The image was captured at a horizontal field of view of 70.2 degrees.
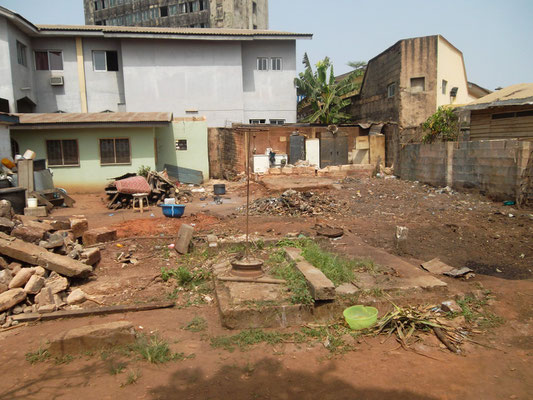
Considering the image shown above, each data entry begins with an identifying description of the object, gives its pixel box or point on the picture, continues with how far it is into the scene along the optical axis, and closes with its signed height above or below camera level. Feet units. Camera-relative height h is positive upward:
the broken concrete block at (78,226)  25.16 -4.59
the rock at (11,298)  14.98 -5.54
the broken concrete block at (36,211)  33.40 -4.63
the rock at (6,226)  19.97 -3.50
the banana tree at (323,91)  73.67 +11.86
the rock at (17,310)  15.24 -6.05
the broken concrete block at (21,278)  16.17 -5.10
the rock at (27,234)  19.99 -3.95
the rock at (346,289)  15.17 -5.62
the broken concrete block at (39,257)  17.58 -4.61
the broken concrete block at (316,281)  14.44 -5.13
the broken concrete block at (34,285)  15.96 -5.32
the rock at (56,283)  16.63 -5.52
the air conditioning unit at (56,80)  69.36 +14.20
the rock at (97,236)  24.35 -5.09
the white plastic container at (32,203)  34.68 -4.01
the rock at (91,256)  20.26 -5.34
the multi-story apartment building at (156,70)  69.62 +16.33
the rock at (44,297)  15.83 -5.78
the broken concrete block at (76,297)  16.38 -6.04
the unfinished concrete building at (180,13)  115.34 +47.11
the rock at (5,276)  16.17 -5.02
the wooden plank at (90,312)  14.85 -6.21
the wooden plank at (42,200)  38.22 -4.25
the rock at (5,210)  23.50 -3.12
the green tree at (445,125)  47.60 +2.87
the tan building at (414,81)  64.90 +11.90
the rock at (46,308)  15.23 -6.02
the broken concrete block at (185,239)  22.70 -5.03
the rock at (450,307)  14.87 -6.28
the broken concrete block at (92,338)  12.16 -5.88
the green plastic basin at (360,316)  13.73 -6.09
